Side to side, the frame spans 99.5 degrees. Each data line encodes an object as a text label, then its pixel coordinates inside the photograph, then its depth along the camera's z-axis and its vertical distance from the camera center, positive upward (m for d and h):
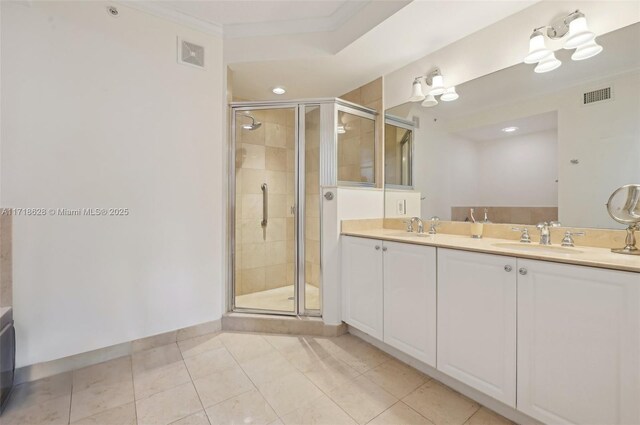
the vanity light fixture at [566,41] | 1.49 +0.96
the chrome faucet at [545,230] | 1.58 -0.13
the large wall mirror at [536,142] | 1.45 +0.44
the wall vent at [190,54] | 2.18 +1.28
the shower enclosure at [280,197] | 2.48 +0.12
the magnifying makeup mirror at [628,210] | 1.31 -0.01
